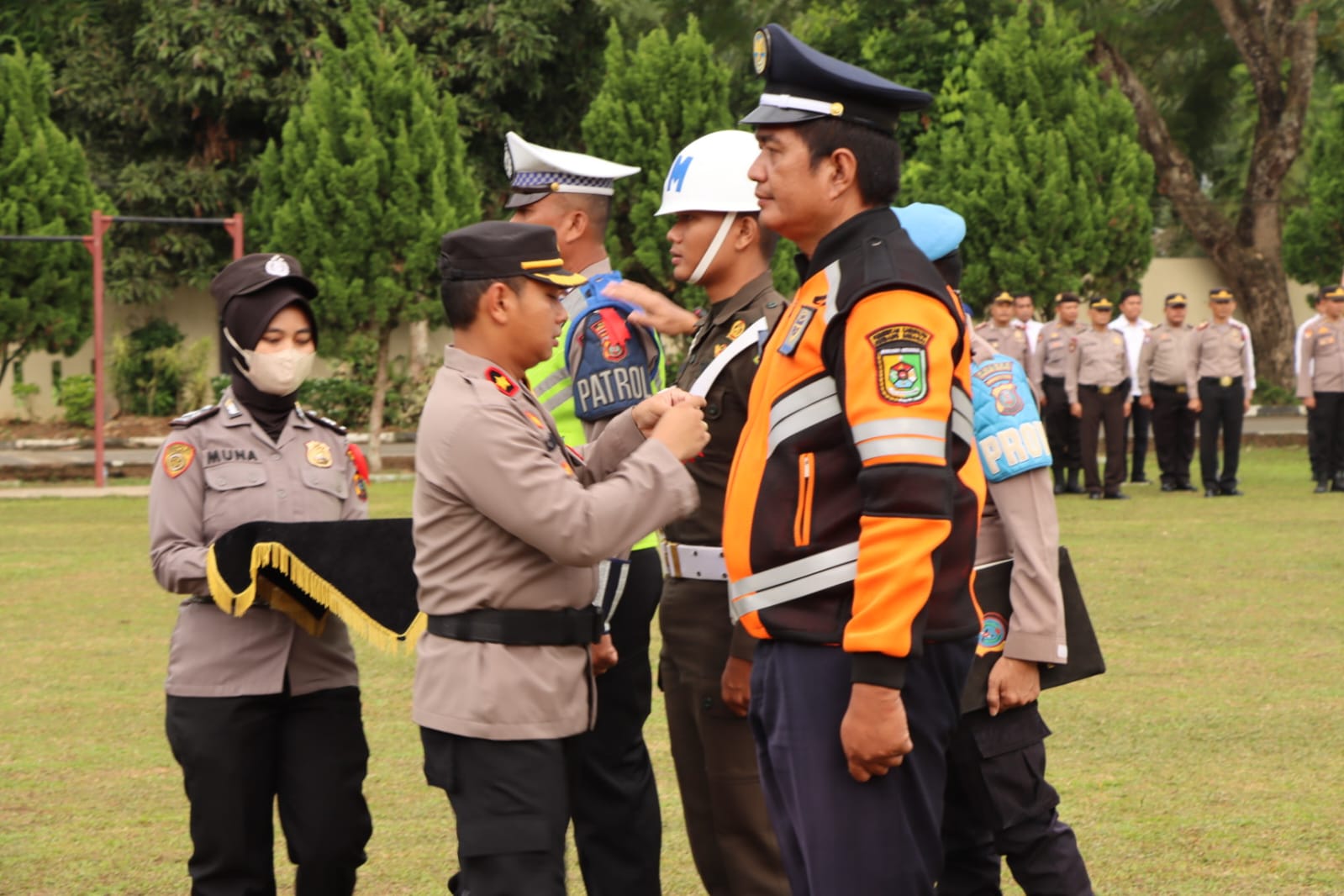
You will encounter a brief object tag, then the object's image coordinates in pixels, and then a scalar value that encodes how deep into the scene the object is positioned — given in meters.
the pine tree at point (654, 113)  26.33
